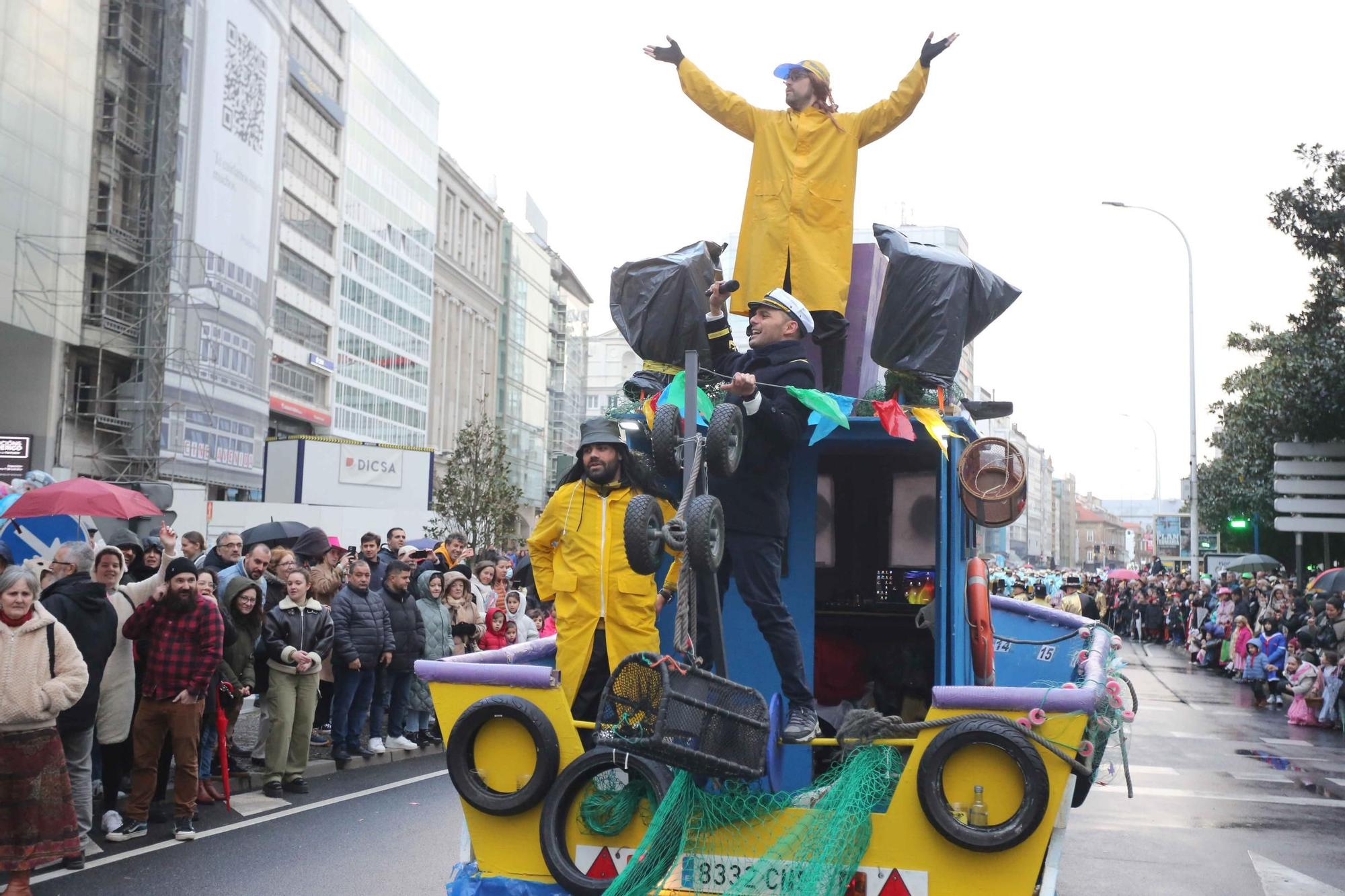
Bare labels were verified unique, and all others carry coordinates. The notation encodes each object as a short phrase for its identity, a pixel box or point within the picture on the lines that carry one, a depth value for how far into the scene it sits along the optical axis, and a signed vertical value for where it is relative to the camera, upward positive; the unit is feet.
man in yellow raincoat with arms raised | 20.63 +5.73
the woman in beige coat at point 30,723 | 23.30 -3.46
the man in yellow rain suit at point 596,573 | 17.61 -0.35
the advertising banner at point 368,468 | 127.85 +6.99
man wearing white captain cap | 16.97 +0.83
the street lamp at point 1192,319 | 130.41 +24.70
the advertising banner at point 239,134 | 119.14 +37.27
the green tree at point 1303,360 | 63.67 +12.82
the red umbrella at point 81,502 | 41.34 +0.90
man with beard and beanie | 29.35 -3.14
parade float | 14.33 -2.17
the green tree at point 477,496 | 145.89 +5.23
